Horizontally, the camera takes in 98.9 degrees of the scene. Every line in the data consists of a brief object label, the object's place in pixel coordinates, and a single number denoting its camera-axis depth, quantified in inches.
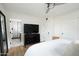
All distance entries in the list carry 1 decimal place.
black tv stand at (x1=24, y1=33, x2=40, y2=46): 79.3
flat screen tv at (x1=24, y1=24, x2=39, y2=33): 78.8
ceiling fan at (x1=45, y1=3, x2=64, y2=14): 73.1
